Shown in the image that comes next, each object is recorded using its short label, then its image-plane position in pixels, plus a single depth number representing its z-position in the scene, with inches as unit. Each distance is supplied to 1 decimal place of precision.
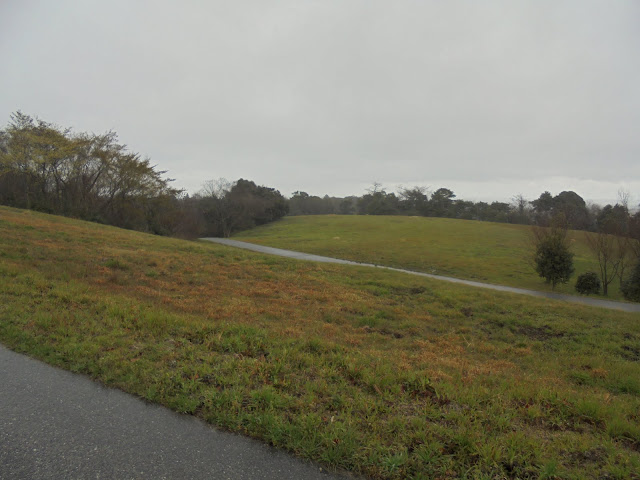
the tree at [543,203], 2394.2
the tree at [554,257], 811.4
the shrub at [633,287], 753.6
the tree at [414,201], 2987.2
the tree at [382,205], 3019.2
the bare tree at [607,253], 893.8
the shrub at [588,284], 780.6
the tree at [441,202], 2849.4
